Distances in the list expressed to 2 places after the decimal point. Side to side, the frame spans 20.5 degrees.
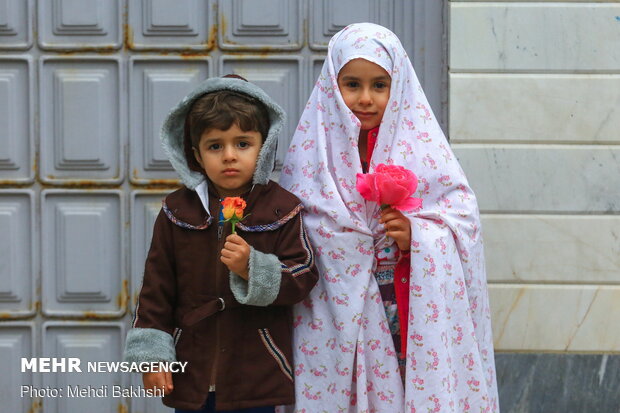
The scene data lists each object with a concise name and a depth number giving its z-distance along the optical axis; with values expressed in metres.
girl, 5.08
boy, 5.00
